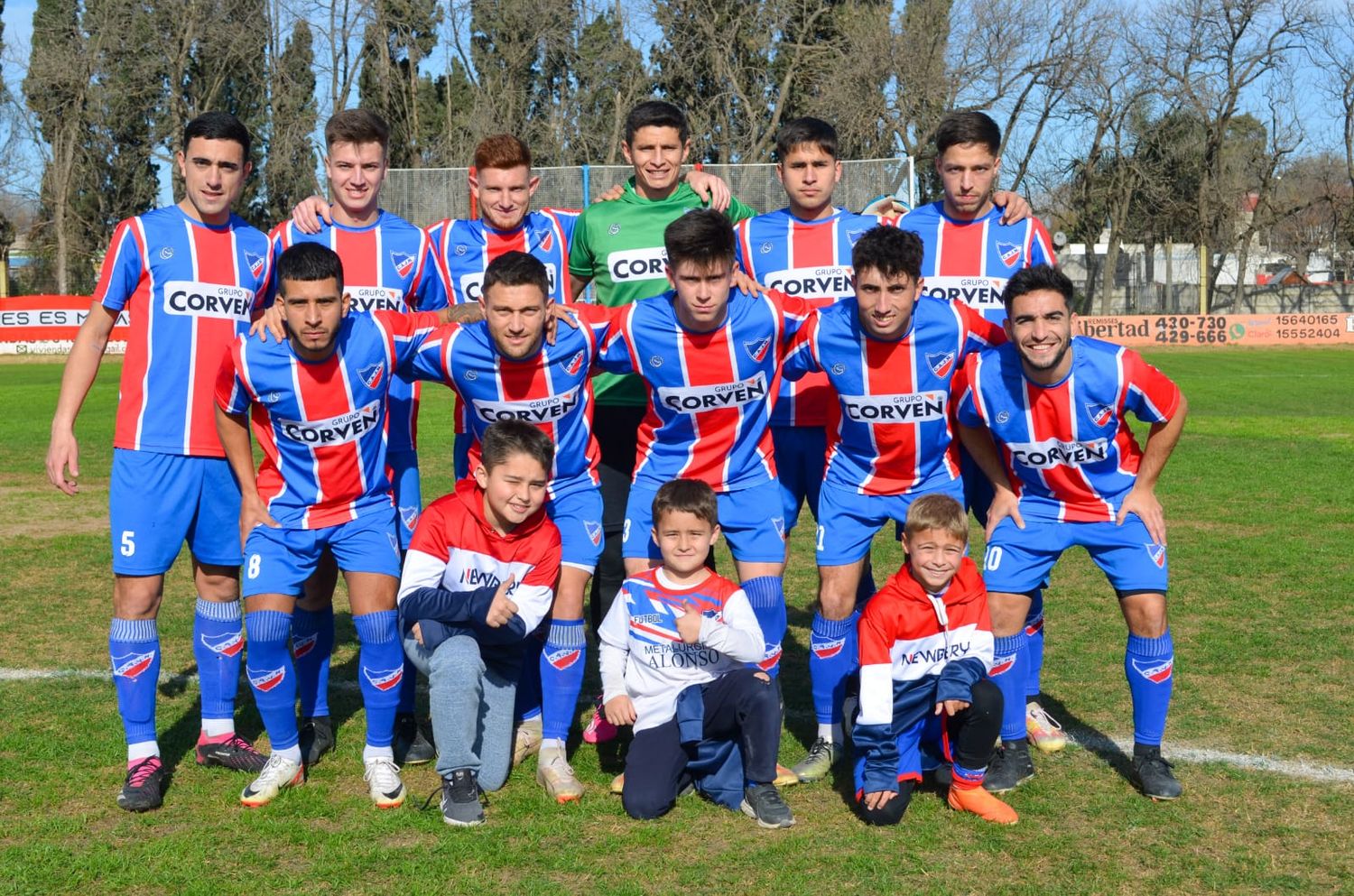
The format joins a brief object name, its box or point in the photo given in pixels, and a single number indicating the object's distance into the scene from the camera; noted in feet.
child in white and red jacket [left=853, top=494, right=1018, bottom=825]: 12.85
